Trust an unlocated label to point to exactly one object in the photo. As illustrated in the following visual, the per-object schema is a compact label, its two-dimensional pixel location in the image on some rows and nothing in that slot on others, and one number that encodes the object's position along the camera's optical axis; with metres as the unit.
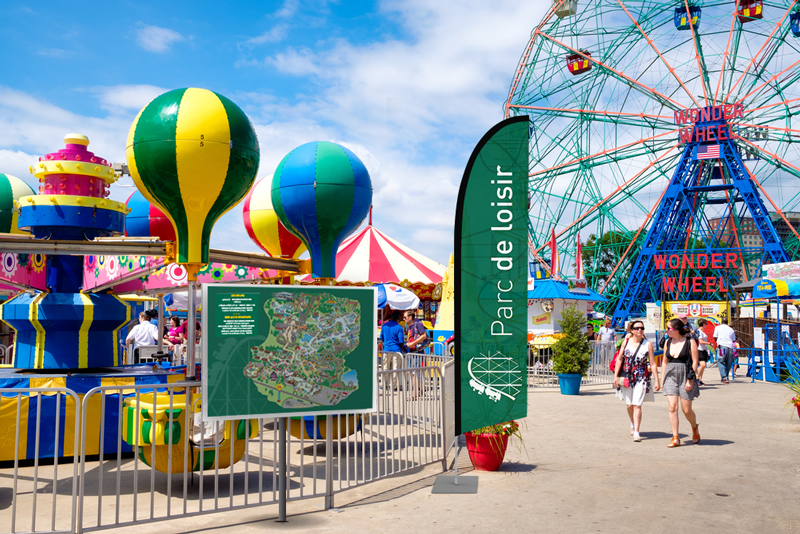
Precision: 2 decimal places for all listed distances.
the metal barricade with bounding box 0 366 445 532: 4.98
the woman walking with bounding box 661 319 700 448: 8.24
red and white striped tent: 14.45
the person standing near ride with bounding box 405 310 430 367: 12.92
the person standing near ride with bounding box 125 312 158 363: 13.41
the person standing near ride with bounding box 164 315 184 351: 14.70
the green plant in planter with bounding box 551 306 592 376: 13.48
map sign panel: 4.74
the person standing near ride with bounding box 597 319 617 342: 18.23
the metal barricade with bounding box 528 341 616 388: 15.55
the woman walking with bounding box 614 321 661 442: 8.49
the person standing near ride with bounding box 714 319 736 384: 16.03
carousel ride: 6.46
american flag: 30.69
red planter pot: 6.60
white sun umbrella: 16.14
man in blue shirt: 11.25
